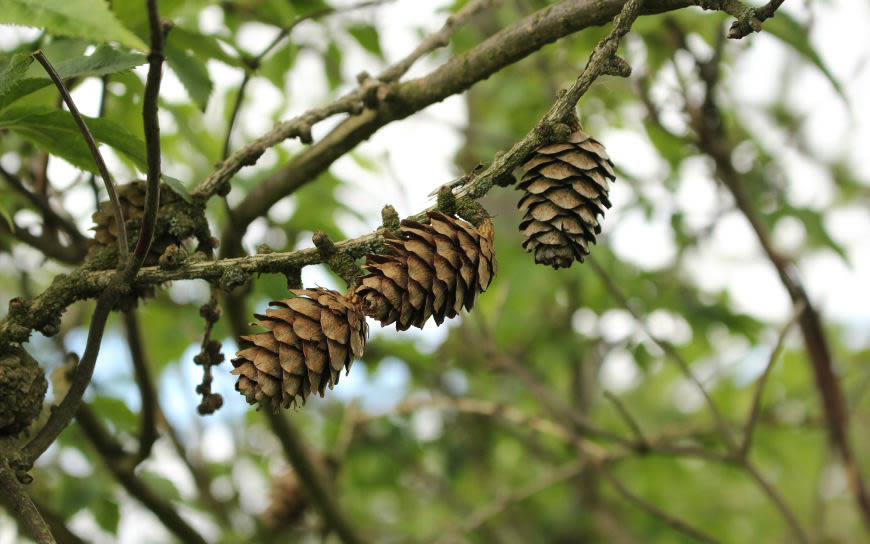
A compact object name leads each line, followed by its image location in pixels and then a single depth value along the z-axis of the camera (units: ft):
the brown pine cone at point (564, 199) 2.69
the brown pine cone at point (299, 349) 2.67
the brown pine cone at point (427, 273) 2.67
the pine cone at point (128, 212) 2.81
